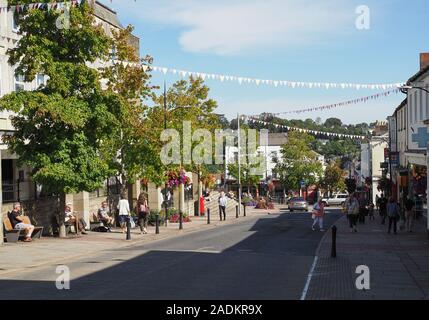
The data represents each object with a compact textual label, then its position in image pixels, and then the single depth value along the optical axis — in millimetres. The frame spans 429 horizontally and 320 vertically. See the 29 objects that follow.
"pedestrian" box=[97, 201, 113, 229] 30141
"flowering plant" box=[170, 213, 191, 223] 38059
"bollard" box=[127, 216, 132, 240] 25141
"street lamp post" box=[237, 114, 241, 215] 53344
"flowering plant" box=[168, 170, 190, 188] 35562
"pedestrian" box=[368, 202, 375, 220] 40250
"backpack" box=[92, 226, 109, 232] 29422
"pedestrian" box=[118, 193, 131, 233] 28483
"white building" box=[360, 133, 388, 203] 71750
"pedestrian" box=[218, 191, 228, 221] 40594
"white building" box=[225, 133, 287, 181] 84212
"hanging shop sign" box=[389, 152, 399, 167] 47188
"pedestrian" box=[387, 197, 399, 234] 28203
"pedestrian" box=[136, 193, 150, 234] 28875
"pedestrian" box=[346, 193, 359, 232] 30031
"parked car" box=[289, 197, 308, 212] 55938
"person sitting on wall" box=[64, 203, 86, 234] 27062
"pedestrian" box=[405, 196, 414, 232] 28823
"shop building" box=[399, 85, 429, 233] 27288
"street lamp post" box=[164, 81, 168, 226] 32784
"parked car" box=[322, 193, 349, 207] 72562
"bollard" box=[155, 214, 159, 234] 28938
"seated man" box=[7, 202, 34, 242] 23938
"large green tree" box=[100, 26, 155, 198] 28312
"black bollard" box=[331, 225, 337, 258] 19236
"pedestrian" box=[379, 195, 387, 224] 36141
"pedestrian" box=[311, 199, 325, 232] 30391
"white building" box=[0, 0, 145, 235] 25625
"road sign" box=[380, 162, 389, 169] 55188
